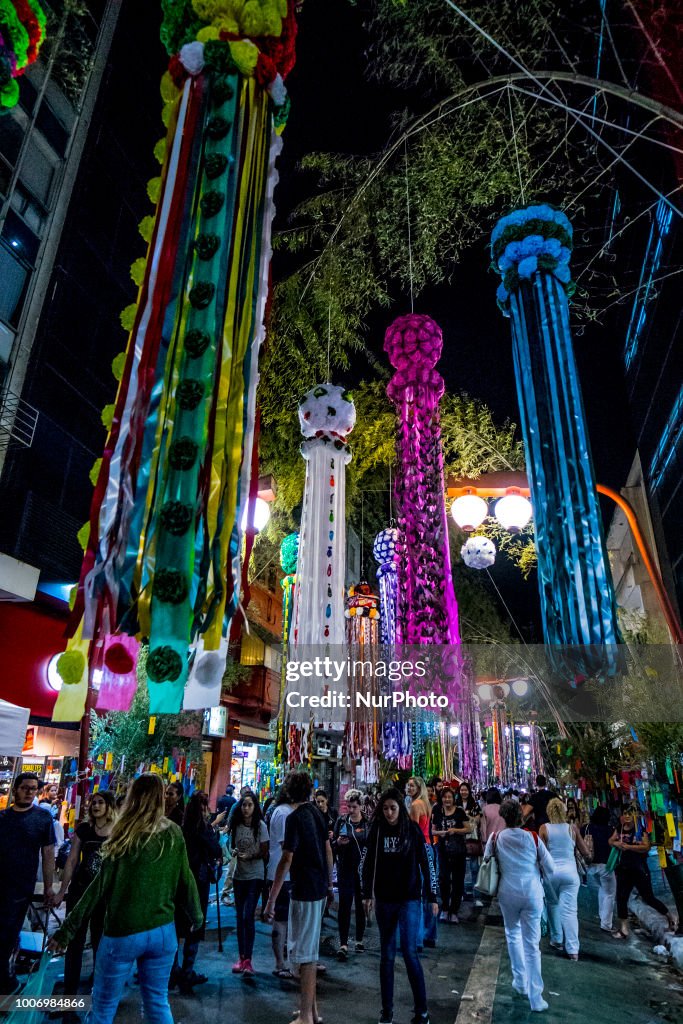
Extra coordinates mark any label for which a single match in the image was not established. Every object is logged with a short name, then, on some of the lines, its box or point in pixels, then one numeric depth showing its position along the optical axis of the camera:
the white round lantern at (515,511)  7.43
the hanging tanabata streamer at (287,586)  8.37
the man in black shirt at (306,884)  3.99
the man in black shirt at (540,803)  7.18
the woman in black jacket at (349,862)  6.23
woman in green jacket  2.81
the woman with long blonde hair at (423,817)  6.49
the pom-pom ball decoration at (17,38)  4.57
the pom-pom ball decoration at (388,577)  9.94
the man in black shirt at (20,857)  4.35
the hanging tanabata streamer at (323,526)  6.41
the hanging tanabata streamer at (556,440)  3.92
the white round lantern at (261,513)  8.22
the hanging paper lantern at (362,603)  11.22
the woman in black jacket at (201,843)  5.50
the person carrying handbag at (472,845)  9.96
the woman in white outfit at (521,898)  4.70
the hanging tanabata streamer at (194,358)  2.50
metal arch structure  4.01
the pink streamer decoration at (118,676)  2.47
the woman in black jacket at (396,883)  4.07
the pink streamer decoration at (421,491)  6.59
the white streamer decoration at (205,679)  2.76
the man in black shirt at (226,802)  10.62
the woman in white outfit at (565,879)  6.13
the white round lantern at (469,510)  7.94
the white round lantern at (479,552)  9.45
